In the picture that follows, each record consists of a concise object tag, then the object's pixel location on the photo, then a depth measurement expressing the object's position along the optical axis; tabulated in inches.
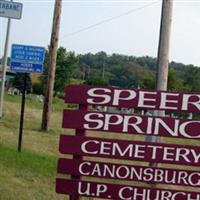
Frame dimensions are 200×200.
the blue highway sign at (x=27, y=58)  660.3
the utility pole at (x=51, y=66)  999.0
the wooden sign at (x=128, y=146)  335.6
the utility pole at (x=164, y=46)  517.3
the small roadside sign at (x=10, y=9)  666.8
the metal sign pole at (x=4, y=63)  1165.7
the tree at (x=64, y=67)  3068.4
